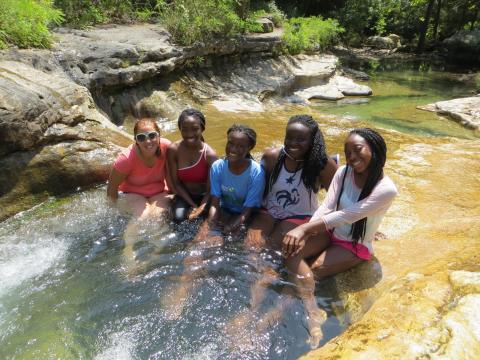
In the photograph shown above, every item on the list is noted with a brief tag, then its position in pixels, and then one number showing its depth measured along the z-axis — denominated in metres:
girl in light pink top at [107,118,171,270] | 3.67
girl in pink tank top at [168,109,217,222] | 3.63
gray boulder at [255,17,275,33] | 12.88
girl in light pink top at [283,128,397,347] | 2.77
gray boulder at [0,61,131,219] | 4.14
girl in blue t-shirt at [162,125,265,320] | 3.32
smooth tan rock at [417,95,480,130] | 8.57
